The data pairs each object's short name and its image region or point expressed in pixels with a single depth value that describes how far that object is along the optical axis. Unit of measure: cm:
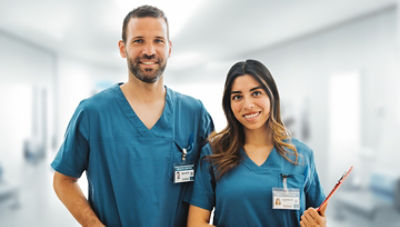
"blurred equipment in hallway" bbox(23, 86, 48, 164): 296
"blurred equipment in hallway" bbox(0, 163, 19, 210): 270
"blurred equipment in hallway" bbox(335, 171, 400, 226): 250
